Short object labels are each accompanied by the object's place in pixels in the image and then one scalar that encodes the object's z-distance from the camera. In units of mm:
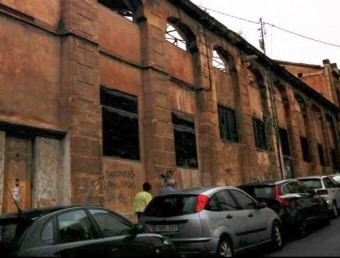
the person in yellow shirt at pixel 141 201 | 10695
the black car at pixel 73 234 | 4902
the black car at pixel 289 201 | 10539
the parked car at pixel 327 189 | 14953
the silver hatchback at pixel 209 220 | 7348
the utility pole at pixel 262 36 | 30689
